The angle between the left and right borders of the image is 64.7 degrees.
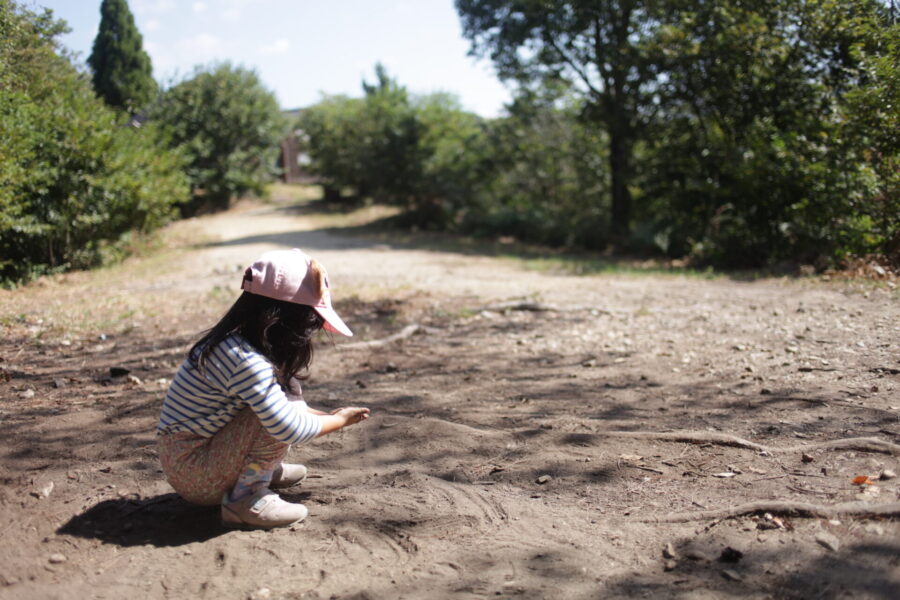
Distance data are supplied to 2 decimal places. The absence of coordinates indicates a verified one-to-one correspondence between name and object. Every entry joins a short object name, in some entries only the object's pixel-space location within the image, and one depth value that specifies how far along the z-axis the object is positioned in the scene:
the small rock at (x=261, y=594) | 2.59
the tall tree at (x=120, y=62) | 11.56
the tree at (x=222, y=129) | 22.03
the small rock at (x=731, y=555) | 2.64
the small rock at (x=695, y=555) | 2.69
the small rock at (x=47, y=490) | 3.37
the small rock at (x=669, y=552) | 2.74
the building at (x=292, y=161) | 37.38
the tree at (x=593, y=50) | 13.94
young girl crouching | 2.83
